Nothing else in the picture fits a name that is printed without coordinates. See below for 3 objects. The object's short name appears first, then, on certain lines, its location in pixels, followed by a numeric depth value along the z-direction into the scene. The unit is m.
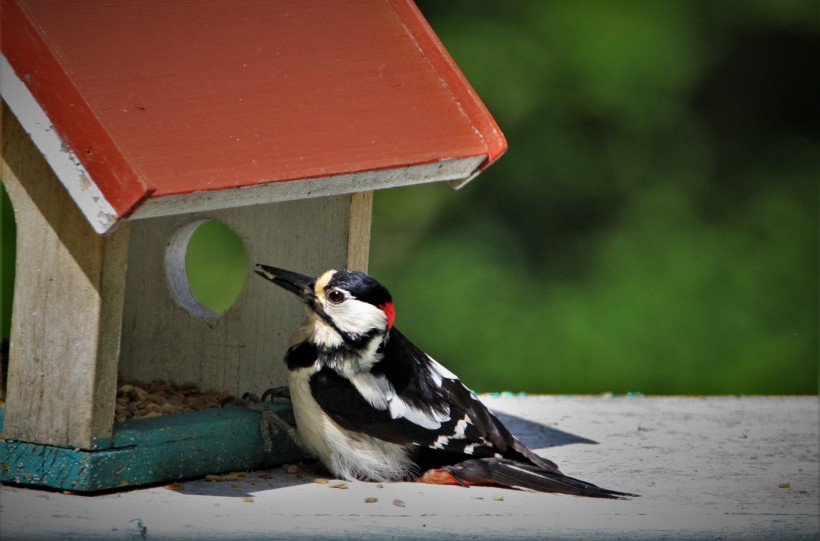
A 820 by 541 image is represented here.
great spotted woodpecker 6.14
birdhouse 5.20
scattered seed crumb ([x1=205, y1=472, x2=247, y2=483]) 6.10
